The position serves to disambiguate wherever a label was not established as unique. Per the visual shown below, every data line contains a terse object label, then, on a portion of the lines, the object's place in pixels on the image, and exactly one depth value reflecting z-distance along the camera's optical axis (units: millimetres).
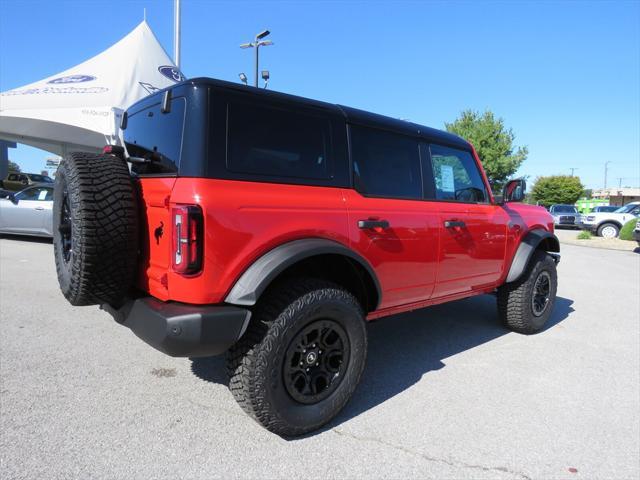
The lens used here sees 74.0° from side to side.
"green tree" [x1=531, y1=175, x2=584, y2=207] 55344
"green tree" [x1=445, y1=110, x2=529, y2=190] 32875
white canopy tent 11328
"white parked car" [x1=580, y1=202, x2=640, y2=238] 19828
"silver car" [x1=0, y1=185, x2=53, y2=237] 9125
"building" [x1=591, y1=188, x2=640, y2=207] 65562
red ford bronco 2186
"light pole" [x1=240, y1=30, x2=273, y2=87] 14672
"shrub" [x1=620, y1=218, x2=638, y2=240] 16922
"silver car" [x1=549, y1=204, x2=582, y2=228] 27297
